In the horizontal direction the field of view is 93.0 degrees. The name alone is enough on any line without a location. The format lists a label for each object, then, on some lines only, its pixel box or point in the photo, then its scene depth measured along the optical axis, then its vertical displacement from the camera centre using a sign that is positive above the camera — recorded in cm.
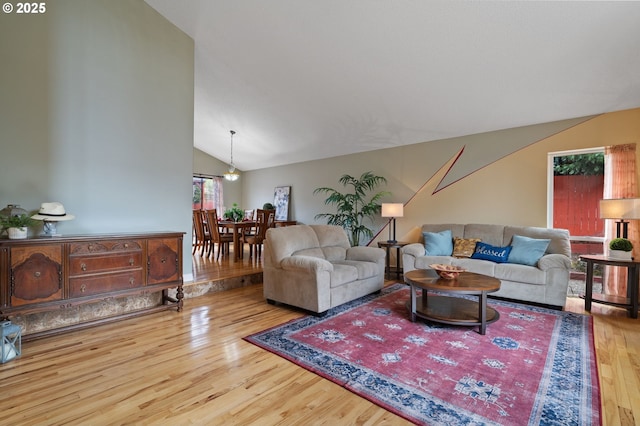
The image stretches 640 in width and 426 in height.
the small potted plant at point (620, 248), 328 -40
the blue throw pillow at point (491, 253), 402 -57
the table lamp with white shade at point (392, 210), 513 +0
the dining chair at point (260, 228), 560 -36
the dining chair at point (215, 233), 565 -46
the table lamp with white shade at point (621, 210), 319 +2
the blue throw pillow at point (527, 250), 378 -50
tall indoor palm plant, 585 +9
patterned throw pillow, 435 -53
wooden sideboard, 244 -58
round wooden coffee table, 272 -97
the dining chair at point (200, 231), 601 -45
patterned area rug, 171 -111
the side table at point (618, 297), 318 -83
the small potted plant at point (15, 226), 252 -16
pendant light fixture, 697 +77
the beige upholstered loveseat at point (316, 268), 316 -68
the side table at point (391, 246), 495 -59
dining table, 561 -35
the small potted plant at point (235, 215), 583 -12
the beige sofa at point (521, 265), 348 -69
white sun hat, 272 -5
